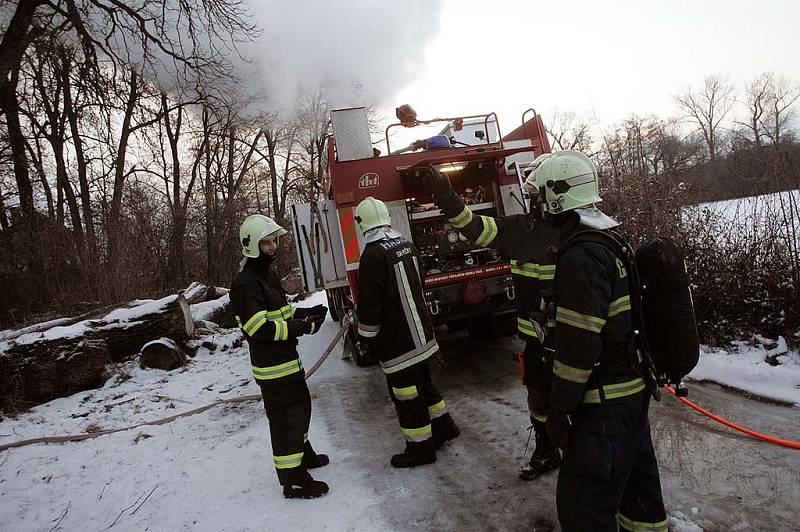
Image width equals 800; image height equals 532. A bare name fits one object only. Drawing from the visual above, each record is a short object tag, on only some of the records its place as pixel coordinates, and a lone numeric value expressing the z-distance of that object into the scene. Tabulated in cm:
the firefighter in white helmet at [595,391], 181
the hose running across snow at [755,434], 296
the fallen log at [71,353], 568
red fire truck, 504
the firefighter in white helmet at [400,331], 330
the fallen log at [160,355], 697
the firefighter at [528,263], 288
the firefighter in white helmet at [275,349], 307
